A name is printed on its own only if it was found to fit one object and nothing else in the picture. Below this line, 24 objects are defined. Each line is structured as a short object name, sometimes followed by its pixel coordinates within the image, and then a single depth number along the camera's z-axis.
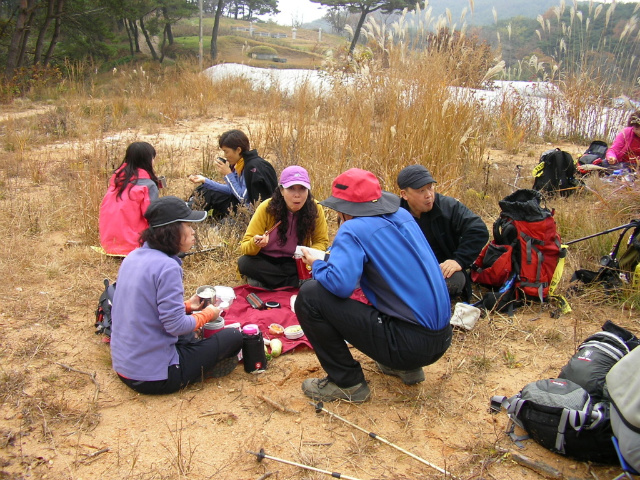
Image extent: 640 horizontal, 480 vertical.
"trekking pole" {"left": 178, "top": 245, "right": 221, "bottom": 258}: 4.14
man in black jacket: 3.29
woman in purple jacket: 2.40
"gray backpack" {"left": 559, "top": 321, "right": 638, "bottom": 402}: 2.31
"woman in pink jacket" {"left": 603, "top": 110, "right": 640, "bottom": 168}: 5.25
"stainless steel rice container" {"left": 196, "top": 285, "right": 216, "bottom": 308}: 2.85
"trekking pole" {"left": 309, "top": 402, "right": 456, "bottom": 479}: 2.10
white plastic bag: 3.24
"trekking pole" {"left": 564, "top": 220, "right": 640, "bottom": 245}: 3.48
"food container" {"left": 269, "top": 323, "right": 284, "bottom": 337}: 3.27
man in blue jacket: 2.28
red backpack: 3.46
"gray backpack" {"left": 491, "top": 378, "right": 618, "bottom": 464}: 2.07
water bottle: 2.81
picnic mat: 3.24
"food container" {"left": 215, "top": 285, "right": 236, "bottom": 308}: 3.44
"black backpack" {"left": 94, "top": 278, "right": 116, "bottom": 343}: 3.02
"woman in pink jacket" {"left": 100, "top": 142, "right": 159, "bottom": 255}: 4.06
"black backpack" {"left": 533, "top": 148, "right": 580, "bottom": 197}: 5.23
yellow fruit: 3.03
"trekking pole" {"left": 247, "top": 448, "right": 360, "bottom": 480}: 2.02
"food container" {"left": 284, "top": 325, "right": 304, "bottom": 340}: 3.18
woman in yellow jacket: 3.67
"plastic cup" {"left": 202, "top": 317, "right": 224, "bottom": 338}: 2.89
